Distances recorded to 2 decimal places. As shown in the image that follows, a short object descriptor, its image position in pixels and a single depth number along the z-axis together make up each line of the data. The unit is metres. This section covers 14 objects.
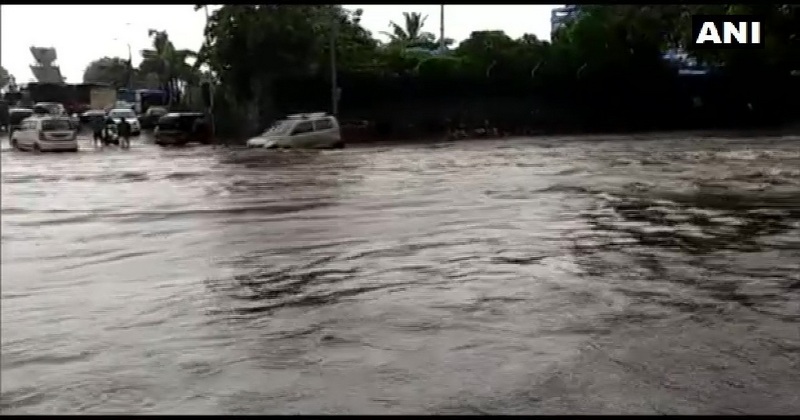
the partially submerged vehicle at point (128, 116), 37.19
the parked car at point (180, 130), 33.22
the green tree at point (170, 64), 42.75
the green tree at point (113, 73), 56.09
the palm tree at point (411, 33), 49.09
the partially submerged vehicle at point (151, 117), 40.70
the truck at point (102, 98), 45.72
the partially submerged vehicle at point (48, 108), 29.46
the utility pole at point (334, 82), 34.25
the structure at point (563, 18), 38.32
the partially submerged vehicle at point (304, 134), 28.39
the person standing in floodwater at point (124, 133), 29.69
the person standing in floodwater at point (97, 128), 26.59
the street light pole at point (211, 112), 35.56
